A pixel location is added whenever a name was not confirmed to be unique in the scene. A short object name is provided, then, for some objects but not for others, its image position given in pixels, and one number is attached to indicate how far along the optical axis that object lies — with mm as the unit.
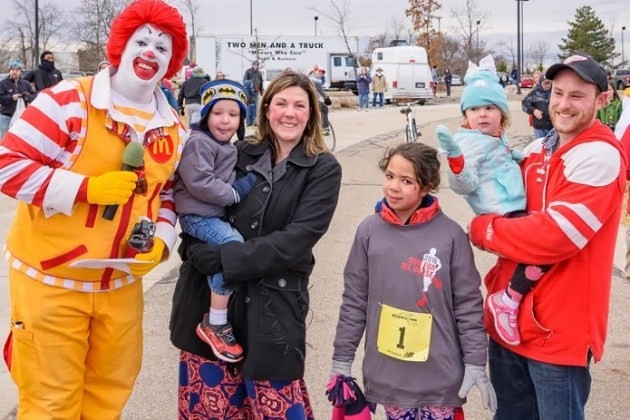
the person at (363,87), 25969
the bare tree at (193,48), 36700
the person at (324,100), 11801
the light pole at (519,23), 32812
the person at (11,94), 13188
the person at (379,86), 27156
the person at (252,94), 17062
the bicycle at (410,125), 13266
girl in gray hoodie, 2754
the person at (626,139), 5500
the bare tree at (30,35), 48781
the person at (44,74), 13961
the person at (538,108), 10750
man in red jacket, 2445
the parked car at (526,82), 45312
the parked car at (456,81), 54688
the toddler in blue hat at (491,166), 2666
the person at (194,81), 12470
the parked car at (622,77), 39375
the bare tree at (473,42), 51062
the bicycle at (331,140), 14702
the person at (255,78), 19316
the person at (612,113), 10328
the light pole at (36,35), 28944
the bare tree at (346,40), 37594
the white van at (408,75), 30641
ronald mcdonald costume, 2678
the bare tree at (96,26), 37625
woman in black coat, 2914
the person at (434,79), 32969
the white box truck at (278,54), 36719
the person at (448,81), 36344
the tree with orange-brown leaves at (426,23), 46594
